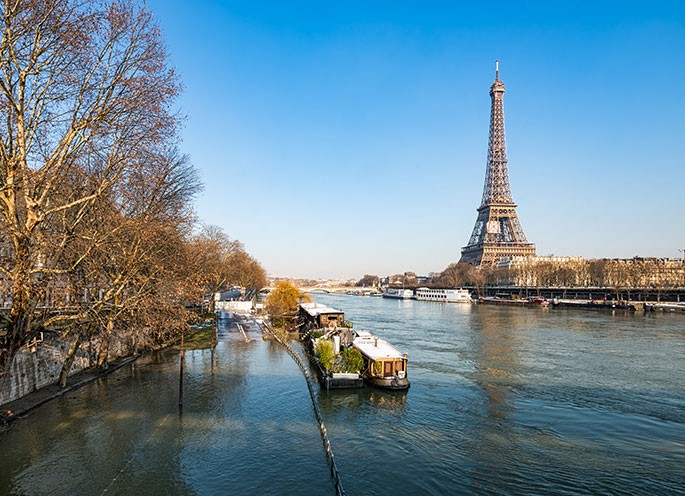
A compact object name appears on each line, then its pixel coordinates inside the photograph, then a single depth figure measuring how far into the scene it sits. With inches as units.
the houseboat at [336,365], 1168.8
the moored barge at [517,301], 4717.3
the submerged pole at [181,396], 961.5
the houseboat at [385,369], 1157.1
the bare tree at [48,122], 585.3
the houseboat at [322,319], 1902.1
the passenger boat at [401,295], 6665.4
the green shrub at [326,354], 1235.5
